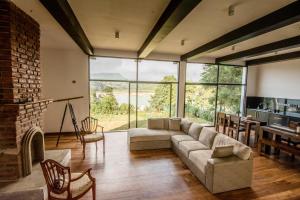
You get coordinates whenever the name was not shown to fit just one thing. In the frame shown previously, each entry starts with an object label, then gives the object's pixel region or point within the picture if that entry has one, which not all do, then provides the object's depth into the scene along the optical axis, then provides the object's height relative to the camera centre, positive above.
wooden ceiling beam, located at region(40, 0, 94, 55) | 2.22 +1.09
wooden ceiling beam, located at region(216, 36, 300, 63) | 3.94 +1.20
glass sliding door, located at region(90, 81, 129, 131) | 5.98 -0.63
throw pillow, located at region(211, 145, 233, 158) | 2.87 -1.08
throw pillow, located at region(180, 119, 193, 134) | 4.78 -1.08
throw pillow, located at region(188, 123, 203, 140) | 4.25 -1.11
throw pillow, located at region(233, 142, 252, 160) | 2.86 -1.09
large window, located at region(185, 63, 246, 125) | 6.93 -0.02
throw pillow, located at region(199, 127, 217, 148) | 3.71 -1.11
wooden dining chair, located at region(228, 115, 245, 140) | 5.26 -1.21
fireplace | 2.44 -0.14
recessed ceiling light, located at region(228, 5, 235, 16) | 2.55 +1.26
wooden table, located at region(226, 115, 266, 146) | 5.01 -1.12
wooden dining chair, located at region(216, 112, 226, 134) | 5.88 -1.12
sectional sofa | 2.77 -1.29
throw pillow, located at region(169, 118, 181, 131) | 5.04 -1.11
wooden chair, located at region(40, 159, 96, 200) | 1.98 -1.24
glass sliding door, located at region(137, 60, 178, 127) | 6.32 -0.04
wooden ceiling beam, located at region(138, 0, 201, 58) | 2.13 +1.09
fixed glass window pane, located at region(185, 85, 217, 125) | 6.93 -0.60
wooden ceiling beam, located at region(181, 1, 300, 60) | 2.46 +1.17
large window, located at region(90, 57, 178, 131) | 5.96 -0.11
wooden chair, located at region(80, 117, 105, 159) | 3.97 -1.26
